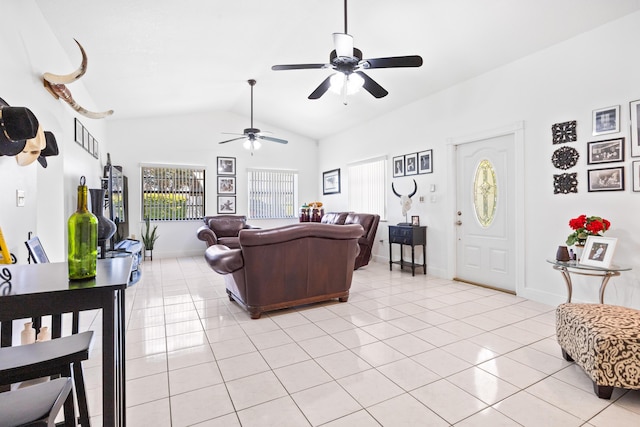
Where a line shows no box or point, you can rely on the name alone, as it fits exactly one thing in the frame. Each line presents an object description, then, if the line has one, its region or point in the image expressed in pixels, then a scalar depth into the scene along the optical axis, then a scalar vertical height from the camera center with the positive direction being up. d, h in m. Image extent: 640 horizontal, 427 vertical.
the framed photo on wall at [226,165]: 7.70 +1.17
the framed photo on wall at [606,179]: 3.10 +0.32
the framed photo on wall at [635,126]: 2.97 +0.78
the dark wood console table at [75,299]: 1.00 -0.27
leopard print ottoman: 1.86 -0.81
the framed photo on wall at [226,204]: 7.71 +0.25
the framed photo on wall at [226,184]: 7.71 +0.72
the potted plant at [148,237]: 6.73 -0.46
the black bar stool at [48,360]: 1.03 -0.48
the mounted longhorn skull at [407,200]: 5.58 +0.22
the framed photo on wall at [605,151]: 3.10 +0.59
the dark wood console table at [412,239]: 5.23 -0.43
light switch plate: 2.28 +0.13
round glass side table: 2.85 -0.54
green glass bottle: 1.18 -0.10
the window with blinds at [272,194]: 8.11 +0.53
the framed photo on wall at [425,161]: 5.27 +0.85
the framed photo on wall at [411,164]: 5.58 +0.85
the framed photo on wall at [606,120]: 3.12 +0.89
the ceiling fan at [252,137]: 5.81 +1.42
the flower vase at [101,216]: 3.79 +0.00
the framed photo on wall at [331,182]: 7.88 +0.81
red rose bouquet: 3.05 -0.16
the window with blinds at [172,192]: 7.10 +0.51
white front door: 4.19 +0.00
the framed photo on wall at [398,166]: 5.89 +0.86
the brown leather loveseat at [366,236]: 5.65 -0.40
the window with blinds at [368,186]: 6.47 +0.59
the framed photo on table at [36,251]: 2.14 -0.24
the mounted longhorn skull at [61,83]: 2.86 +1.23
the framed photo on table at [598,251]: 2.90 -0.37
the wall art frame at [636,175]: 2.97 +0.33
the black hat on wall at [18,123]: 1.48 +0.43
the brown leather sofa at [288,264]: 3.22 -0.53
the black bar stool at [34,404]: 0.83 -0.51
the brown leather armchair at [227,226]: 6.52 -0.26
